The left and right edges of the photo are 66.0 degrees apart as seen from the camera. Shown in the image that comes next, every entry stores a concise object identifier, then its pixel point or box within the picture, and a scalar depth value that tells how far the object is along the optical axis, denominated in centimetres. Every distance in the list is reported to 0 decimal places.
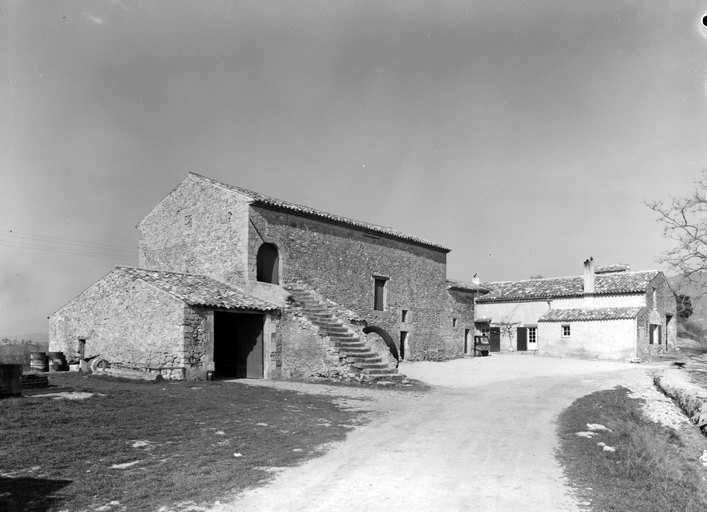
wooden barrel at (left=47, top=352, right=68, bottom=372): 2031
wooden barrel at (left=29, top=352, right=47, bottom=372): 2012
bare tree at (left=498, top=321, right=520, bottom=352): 4194
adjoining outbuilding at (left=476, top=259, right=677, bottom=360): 3366
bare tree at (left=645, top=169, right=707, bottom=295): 2234
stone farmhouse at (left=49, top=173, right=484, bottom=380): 1755
